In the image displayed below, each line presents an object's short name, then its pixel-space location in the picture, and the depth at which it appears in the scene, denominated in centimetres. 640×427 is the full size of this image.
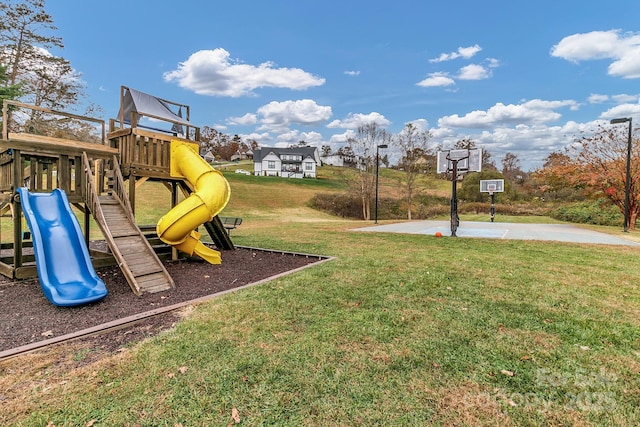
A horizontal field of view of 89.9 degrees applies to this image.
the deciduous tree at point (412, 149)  2831
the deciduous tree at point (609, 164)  1634
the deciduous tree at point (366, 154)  2997
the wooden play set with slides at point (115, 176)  554
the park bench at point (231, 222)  1071
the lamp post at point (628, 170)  1298
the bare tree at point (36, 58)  2212
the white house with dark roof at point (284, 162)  6581
